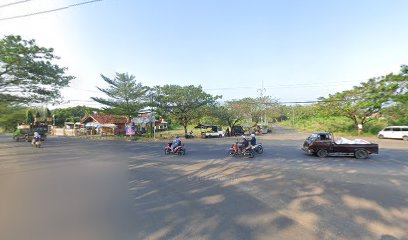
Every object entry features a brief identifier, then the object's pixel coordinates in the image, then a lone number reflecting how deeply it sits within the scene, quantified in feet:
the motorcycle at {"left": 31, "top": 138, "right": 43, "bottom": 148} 57.85
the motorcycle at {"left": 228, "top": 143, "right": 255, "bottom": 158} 38.80
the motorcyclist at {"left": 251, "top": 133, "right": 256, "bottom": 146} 41.27
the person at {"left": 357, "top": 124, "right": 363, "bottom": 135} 89.25
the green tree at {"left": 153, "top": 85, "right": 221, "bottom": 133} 88.94
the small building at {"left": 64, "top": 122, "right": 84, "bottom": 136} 125.39
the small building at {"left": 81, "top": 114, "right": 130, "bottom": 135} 123.85
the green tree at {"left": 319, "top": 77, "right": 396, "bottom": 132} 84.84
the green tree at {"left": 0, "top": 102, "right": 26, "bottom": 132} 63.04
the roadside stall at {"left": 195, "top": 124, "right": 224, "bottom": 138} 92.10
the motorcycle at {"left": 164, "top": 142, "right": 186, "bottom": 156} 42.11
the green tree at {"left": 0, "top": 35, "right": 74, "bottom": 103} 46.98
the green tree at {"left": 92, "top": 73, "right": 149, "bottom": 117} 90.60
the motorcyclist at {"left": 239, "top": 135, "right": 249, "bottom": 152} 39.75
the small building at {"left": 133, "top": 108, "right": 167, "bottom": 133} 90.07
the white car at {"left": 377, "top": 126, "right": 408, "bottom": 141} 70.33
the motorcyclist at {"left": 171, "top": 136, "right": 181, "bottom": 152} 42.52
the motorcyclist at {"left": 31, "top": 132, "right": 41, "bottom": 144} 58.34
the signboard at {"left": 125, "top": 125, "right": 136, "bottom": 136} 86.58
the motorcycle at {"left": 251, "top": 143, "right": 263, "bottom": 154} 43.70
